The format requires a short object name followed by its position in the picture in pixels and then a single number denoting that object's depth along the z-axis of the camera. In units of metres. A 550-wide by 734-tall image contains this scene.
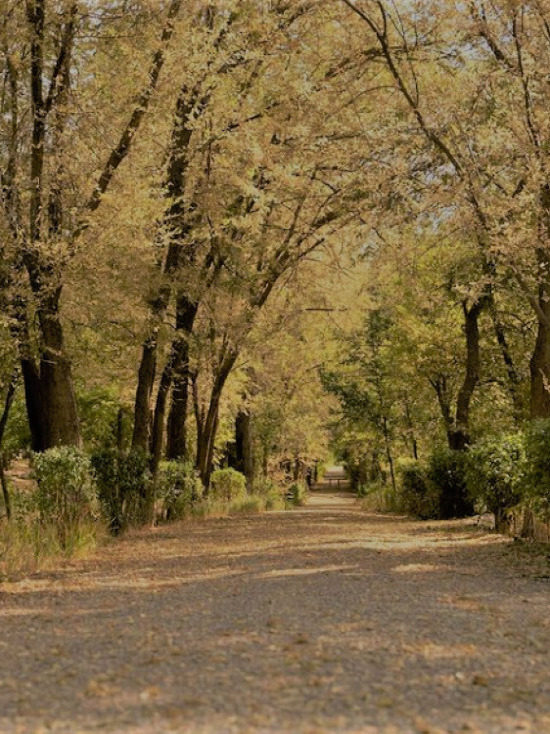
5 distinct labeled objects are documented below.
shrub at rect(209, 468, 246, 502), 25.00
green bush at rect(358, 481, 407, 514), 24.50
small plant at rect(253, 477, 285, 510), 26.94
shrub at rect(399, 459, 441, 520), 18.75
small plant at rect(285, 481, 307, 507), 34.28
